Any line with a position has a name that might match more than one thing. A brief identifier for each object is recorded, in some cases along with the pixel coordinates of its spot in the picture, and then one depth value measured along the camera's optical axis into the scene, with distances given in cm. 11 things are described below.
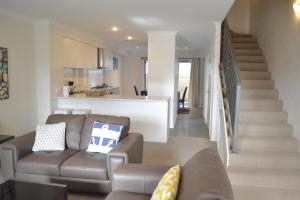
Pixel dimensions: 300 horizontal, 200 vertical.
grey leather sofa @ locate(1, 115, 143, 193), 260
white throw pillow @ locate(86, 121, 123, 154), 292
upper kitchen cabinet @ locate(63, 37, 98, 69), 561
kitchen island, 485
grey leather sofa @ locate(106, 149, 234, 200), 134
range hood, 748
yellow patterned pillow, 155
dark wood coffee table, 198
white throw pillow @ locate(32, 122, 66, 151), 300
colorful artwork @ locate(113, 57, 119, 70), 922
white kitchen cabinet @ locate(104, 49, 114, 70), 807
